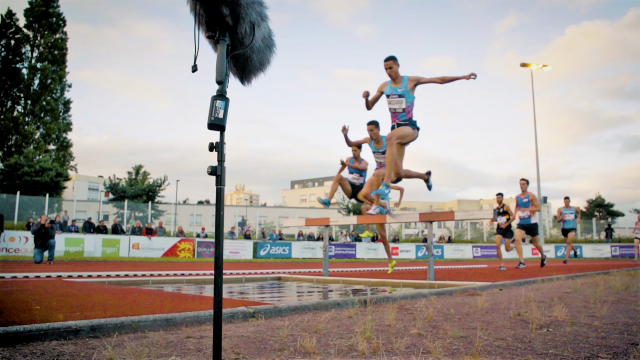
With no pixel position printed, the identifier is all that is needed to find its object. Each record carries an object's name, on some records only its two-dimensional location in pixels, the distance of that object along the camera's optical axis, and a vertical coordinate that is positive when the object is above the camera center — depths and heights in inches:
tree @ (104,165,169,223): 1669.5 +153.5
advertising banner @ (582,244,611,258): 1453.0 -56.1
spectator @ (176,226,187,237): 1016.9 +2.2
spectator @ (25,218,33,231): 817.5 +14.0
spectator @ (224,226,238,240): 1067.9 -4.6
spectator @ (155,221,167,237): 977.5 +4.2
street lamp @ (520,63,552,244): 1194.5 +318.0
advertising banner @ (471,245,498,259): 1366.9 -53.9
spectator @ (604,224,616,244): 1326.3 +0.5
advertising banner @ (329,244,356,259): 1099.8 -42.0
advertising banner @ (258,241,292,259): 1053.2 -37.6
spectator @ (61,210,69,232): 853.2 +21.7
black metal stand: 129.6 +17.3
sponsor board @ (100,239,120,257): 878.4 -26.8
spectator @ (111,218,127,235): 911.0 +7.8
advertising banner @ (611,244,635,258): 1472.7 -57.2
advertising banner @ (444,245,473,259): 1291.8 -52.2
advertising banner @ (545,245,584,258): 1430.9 -55.6
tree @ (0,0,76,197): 1355.8 +410.5
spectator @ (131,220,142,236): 935.9 +8.0
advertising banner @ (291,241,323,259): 1094.4 -37.7
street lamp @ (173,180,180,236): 1046.6 +29.4
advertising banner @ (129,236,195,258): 918.7 -27.4
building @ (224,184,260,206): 4528.5 +360.6
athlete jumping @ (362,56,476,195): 298.7 +74.7
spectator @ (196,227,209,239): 1051.2 -4.3
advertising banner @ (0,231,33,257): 786.8 -16.1
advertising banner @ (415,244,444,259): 1261.1 -50.5
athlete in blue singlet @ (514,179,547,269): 511.2 +23.2
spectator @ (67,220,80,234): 863.3 +9.3
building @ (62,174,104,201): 2834.6 +286.4
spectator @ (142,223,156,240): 937.1 +2.1
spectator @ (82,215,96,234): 871.5 +11.2
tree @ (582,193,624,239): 2789.4 +136.0
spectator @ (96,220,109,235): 888.9 +7.8
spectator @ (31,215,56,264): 639.8 -5.0
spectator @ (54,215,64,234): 844.0 +14.4
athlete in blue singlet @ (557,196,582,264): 627.2 +18.6
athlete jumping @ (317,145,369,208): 379.5 +43.3
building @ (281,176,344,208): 3484.3 +306.8
